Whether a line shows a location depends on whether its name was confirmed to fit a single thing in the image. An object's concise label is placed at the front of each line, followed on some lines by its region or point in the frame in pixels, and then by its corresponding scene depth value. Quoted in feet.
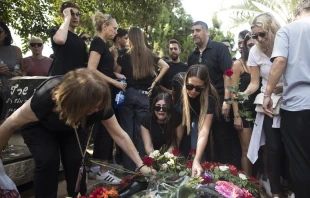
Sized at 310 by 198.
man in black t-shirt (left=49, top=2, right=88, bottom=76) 11.23
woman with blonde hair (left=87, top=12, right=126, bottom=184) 12.39
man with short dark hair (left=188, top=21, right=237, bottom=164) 12.35
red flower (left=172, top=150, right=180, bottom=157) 9.93
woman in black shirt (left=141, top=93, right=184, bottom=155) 11.66
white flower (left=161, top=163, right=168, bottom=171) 8.96
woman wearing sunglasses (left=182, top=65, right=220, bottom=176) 10.55
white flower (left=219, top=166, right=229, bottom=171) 9.18
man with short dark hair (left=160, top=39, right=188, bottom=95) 16.70
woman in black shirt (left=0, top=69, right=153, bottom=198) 6.71
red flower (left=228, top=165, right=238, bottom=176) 9.27
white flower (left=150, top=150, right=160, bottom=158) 9.55
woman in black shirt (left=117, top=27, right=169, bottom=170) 13.57
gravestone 9.83
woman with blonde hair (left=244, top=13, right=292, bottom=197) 10.09
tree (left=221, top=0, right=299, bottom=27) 38.87
